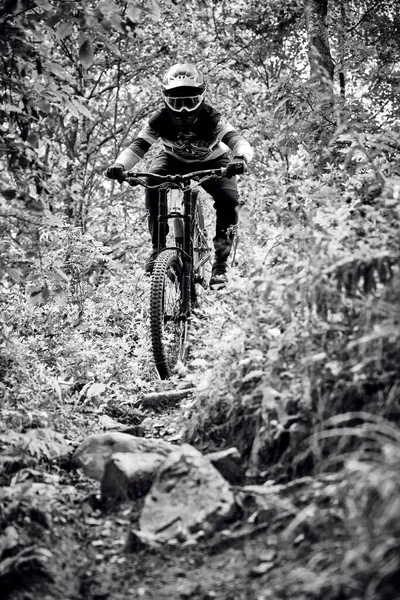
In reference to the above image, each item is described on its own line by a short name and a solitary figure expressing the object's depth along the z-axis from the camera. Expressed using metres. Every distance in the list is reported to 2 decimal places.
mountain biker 6.28
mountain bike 5.51
